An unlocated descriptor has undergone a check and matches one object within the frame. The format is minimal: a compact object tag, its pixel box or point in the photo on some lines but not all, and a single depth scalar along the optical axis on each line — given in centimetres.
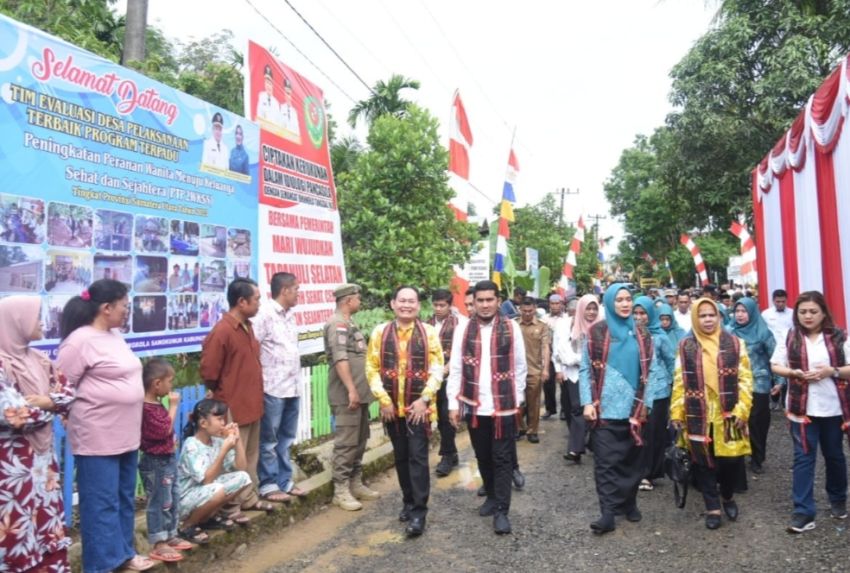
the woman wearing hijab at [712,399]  462
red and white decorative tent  634
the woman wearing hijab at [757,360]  619
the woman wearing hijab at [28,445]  293
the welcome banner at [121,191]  372
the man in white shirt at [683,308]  912
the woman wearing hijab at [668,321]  696
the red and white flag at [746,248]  1422
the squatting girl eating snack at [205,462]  404
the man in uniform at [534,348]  753
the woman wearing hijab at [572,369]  671
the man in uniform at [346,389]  513
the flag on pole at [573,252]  1576
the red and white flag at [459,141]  1018
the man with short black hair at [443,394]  652
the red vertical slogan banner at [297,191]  610
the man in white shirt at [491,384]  471
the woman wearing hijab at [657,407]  557
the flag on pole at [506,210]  1027
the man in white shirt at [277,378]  493
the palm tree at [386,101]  1703
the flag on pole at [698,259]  1708
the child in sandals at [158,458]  378
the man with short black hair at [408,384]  468
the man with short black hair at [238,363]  439
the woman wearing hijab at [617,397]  473
